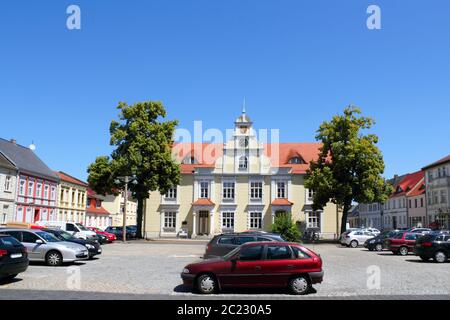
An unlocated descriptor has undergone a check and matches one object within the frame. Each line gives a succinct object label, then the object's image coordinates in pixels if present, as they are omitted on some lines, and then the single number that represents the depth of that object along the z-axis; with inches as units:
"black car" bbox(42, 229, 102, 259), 884.0
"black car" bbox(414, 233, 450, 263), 909.2
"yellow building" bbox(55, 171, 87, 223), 2294.5
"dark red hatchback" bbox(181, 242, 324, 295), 490.0
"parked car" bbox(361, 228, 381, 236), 1631.3
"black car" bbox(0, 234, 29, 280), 518.3
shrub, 1253.1
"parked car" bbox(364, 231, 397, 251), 1326.3
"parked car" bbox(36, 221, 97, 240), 1293.1
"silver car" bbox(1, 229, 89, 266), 743.1
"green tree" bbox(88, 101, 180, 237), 1752.0
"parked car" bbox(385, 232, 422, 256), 1151.0
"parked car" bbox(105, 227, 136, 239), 1898.1
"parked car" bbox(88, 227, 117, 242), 1553.9
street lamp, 1669.8
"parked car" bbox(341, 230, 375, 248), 1558.8
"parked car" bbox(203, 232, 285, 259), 713.2
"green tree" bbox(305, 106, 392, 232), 1731.1
